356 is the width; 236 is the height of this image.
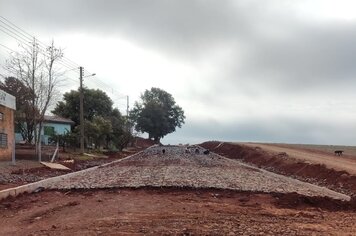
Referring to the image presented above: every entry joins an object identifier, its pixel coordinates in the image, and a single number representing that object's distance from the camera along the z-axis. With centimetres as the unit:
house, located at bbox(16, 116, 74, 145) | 5966
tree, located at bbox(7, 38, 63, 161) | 4169
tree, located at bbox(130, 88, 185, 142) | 10300
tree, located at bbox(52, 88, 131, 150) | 5753
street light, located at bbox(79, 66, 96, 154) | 4610
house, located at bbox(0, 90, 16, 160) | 3347
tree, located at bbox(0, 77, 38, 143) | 4323
